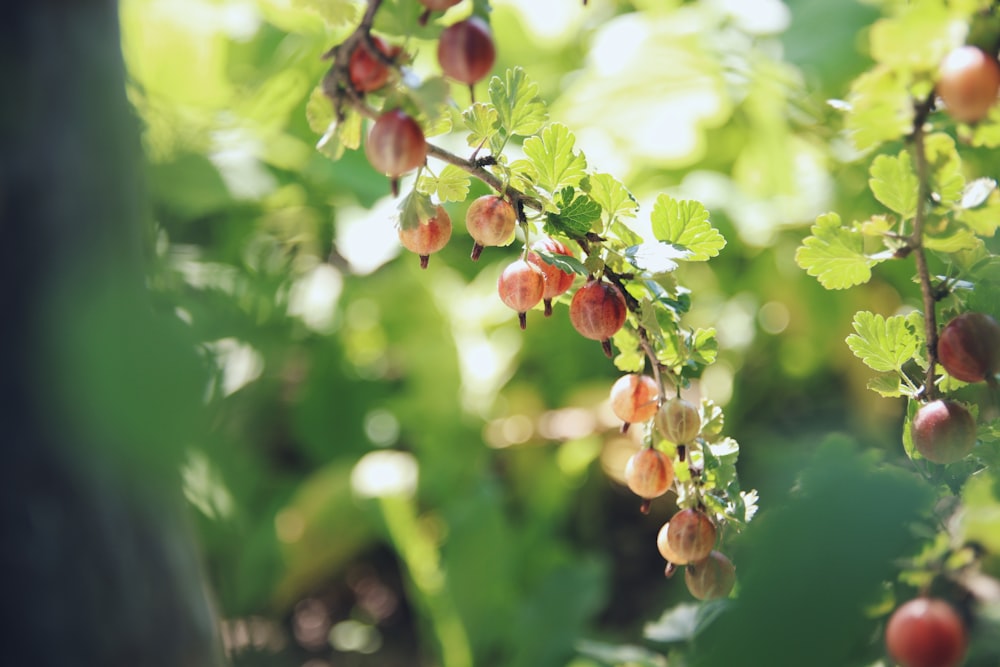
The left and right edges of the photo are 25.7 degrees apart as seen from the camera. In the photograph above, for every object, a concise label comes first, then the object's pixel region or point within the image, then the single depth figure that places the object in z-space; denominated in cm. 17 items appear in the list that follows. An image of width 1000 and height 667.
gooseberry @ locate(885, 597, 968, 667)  60
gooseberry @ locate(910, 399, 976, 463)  64
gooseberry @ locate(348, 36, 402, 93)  63
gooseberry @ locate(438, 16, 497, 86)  62
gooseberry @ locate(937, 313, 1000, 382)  63
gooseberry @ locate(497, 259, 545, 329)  65
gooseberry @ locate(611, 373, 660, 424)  68
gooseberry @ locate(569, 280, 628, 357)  65
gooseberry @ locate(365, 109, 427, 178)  61
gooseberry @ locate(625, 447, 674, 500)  68
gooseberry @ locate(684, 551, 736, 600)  68
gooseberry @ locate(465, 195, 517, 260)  65
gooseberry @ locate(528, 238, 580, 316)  67
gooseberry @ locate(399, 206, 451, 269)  65
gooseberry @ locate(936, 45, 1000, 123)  59
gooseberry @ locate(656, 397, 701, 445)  66
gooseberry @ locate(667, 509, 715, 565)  66
